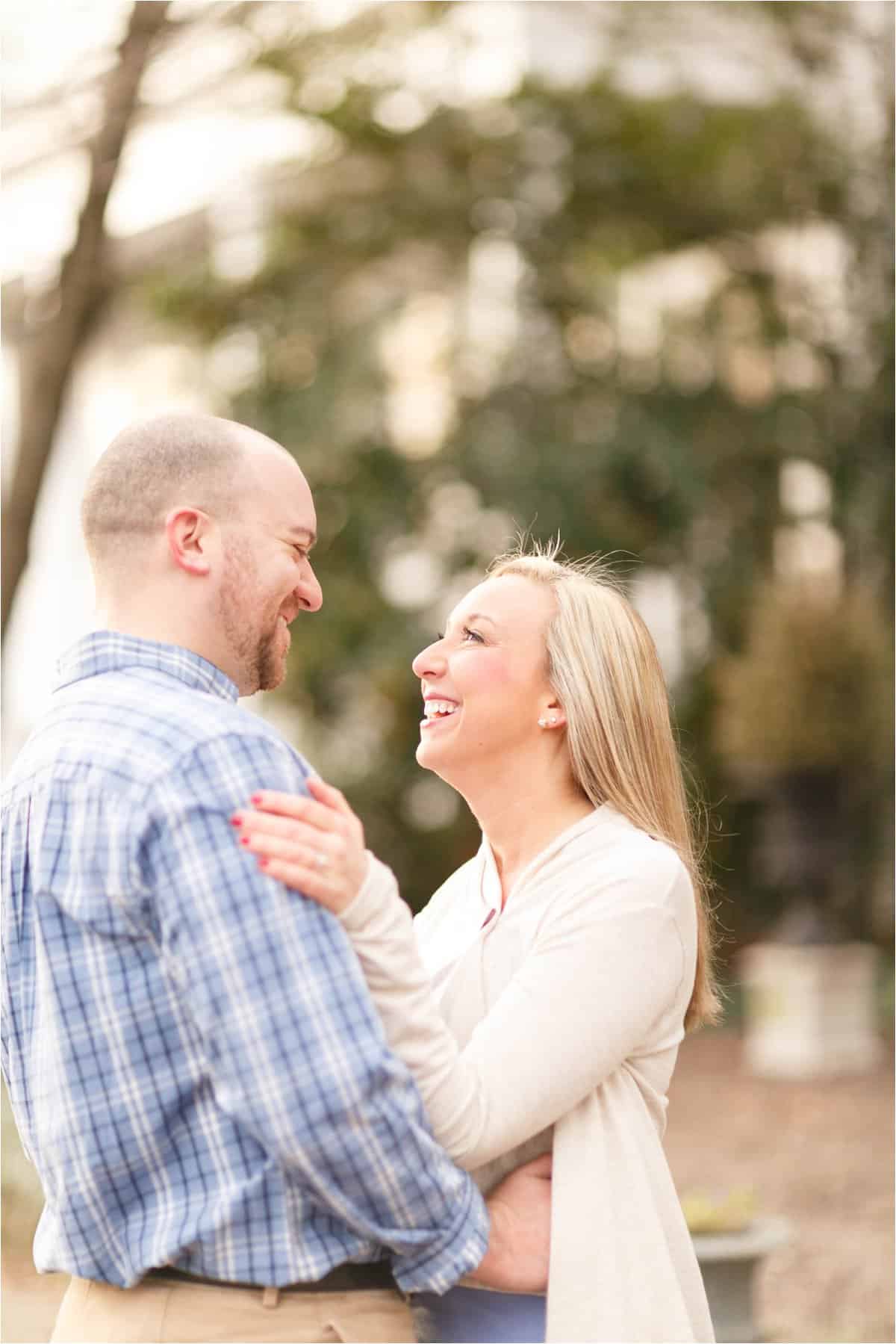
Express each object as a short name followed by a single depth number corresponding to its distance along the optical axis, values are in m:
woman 2.04
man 1.89
